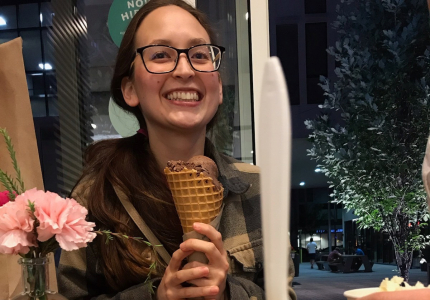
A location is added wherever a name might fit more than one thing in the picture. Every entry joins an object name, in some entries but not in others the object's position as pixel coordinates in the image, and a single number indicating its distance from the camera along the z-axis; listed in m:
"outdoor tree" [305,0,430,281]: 3.85
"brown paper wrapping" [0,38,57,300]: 1.12
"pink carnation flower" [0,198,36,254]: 0.78
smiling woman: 1.22
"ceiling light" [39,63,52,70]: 2.41
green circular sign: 2.18
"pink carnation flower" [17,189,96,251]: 0.79
